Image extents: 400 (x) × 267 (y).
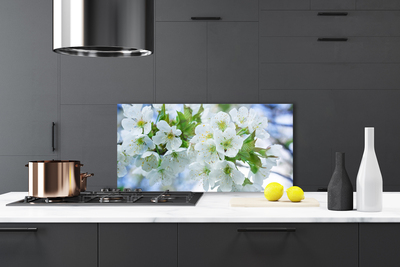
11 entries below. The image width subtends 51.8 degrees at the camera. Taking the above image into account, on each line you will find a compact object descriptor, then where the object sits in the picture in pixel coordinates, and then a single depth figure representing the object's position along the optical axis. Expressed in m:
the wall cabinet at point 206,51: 3.56
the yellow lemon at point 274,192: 1.99
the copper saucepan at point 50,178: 1.92
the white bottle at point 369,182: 1.72
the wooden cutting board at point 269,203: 1.91
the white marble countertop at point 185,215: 1.66
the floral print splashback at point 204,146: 3.54
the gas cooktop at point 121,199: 1.95
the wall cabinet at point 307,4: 3.55
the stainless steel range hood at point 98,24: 1.90
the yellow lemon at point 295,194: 1.96
